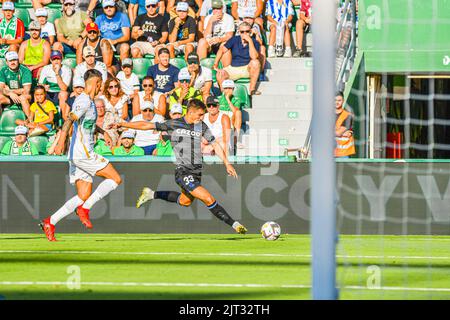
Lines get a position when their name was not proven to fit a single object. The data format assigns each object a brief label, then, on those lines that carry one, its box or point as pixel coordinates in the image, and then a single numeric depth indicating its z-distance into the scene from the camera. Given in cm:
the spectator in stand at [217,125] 1703
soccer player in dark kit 1518
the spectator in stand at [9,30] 1966
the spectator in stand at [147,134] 1736
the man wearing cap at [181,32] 1921
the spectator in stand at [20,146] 1741
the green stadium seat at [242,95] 1875
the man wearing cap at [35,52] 1920
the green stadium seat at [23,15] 2036
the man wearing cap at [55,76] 1889
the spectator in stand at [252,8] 1930
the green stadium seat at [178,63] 1897
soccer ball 1455
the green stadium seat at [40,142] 1788
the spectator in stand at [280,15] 1927
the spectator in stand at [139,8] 1955
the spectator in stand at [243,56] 1870
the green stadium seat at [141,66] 1906
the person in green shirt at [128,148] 1714
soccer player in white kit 1459
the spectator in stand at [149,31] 1934
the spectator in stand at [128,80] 1844
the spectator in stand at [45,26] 1948
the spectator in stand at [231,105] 1783
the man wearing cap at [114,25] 1945
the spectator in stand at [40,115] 1805
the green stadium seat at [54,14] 2023
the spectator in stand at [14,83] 1858
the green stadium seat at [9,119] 1831
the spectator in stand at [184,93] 1794
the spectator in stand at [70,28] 1948
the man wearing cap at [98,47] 1898
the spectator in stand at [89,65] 1869
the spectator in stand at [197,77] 1811
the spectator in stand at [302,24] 1922
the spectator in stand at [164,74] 1831
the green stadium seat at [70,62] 1917
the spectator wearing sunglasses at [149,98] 1797
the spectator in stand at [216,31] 1908
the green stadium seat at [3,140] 1802
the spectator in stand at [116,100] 1812
